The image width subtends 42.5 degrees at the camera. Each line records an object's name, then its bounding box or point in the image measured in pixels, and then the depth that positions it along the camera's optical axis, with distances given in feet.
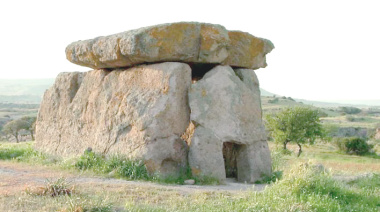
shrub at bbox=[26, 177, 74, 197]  28.73
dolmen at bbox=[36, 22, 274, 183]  40.14
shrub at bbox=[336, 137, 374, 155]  108.68
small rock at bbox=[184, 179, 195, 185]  38.52
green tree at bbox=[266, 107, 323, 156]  96.53
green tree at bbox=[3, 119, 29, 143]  123.75
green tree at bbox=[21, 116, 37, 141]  121.99
